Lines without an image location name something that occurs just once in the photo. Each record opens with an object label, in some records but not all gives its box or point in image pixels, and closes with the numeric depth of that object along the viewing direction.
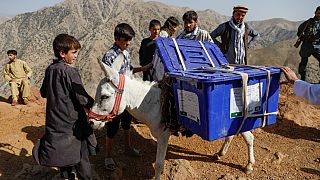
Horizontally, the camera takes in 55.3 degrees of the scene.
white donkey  3.18
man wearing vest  4.87
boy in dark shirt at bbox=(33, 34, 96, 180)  2.92
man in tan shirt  8.30
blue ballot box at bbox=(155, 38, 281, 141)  2.91
